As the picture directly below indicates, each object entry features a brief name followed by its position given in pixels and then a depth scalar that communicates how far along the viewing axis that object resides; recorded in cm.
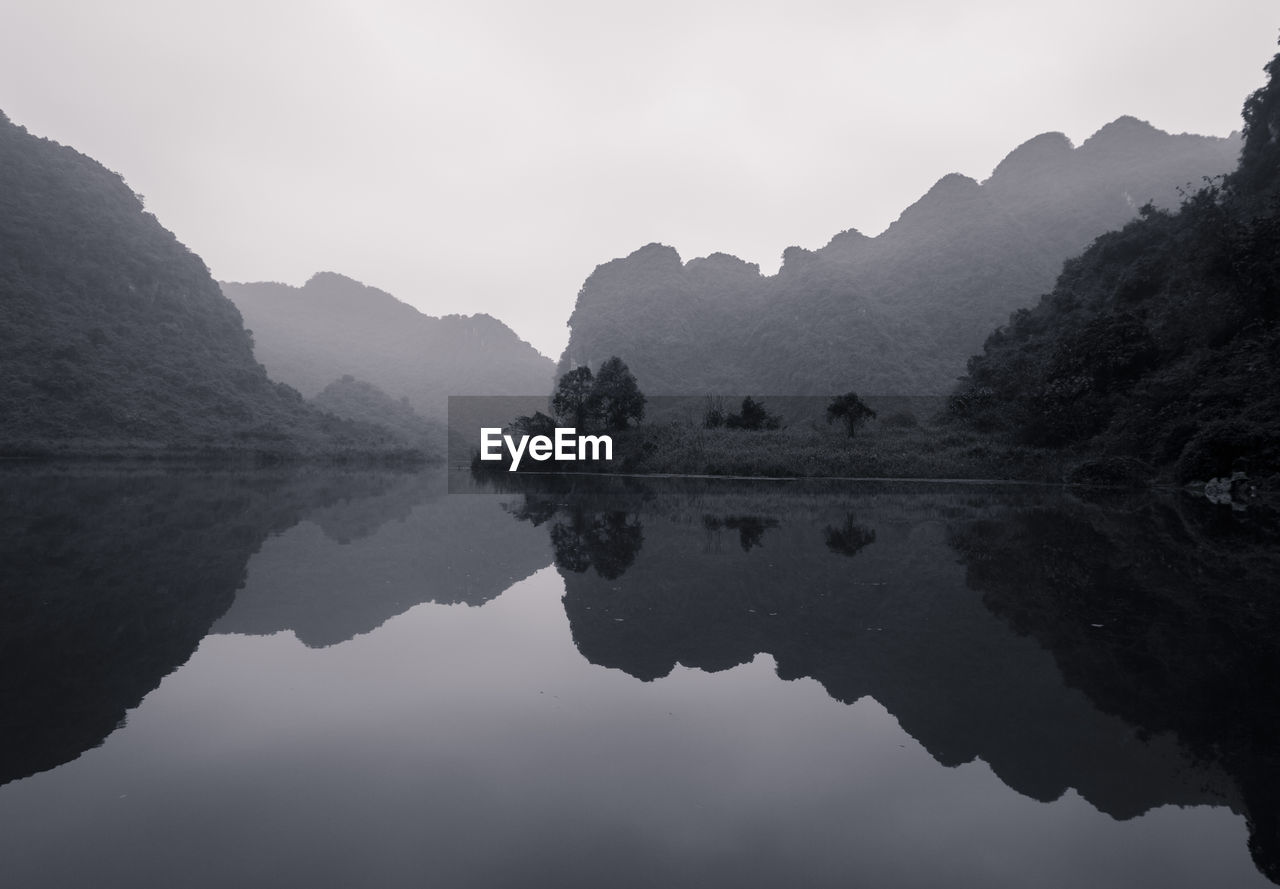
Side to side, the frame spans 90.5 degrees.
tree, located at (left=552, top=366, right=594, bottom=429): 4859
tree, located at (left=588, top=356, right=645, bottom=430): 4738
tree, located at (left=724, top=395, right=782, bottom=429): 4734
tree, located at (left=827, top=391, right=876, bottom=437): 4222
